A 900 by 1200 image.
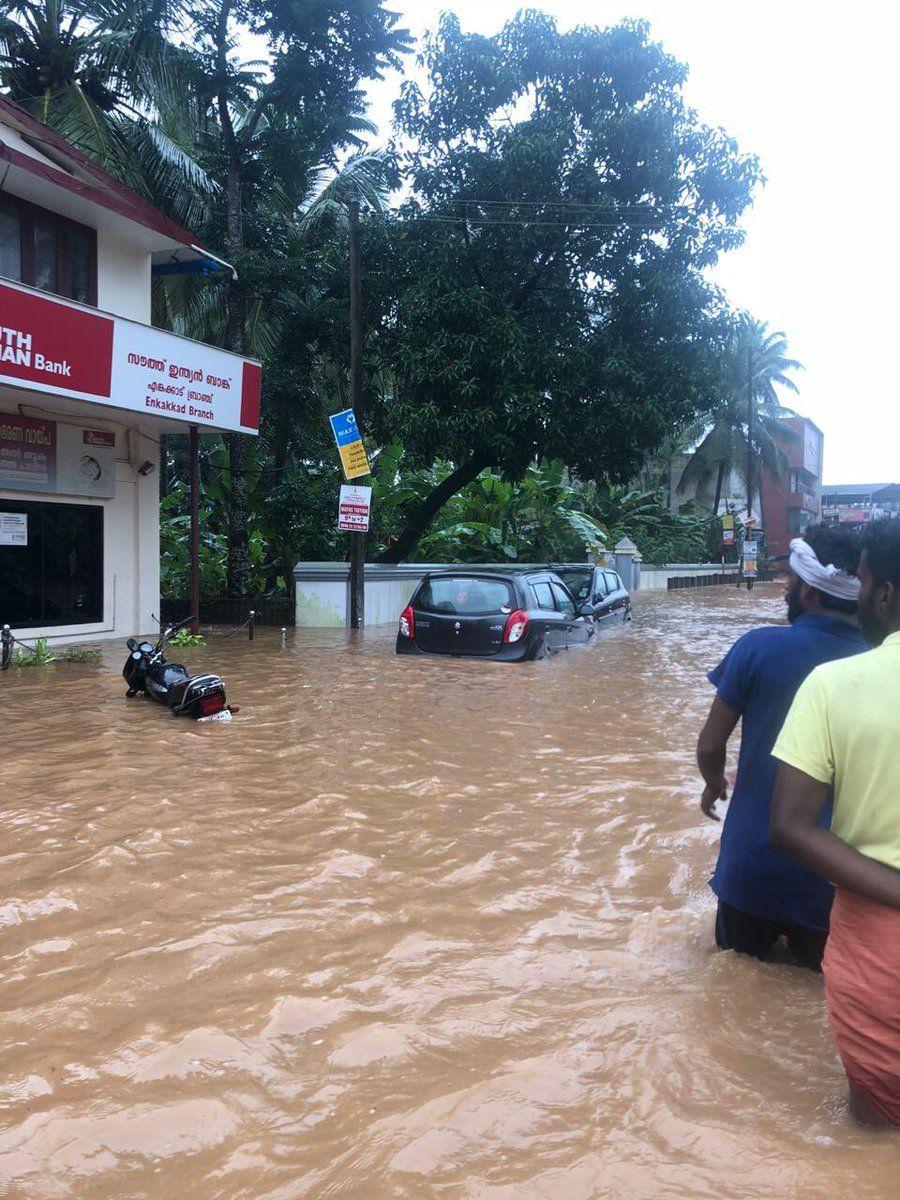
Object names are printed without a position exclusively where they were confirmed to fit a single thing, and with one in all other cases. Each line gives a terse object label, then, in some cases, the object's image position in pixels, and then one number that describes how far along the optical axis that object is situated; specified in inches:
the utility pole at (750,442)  1554.4
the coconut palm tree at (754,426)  1943.9
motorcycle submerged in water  344.8
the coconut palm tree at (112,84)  751.1
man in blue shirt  131.6
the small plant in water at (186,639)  585.3
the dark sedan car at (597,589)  624.4
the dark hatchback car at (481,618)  478.0
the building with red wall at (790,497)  2388.0
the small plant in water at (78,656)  518.9
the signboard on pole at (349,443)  642.8
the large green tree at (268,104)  745.0
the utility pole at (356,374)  676.1
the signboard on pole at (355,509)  641.0
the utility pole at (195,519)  587.5
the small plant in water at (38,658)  497.0
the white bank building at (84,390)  488.7
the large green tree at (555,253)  709.9
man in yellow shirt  93.0
